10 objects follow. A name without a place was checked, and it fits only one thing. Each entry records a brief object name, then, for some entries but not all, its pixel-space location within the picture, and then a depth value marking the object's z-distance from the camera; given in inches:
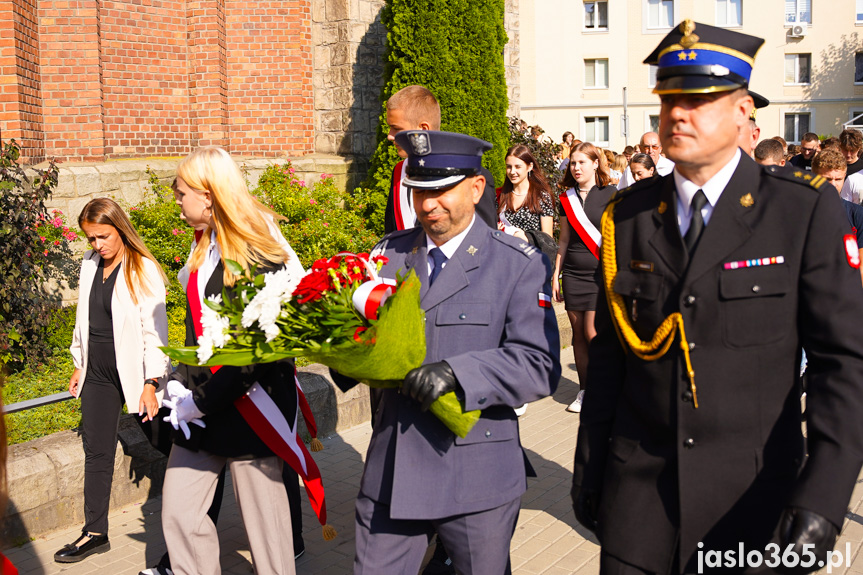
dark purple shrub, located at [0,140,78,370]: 293.3
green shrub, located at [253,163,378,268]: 404.2
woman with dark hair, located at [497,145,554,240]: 305.9
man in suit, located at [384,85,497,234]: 195.6
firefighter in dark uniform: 93.0
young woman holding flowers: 151.3
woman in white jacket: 192.9
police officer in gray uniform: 120.2
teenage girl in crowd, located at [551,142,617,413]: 280.2
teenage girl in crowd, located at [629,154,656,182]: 383.2
